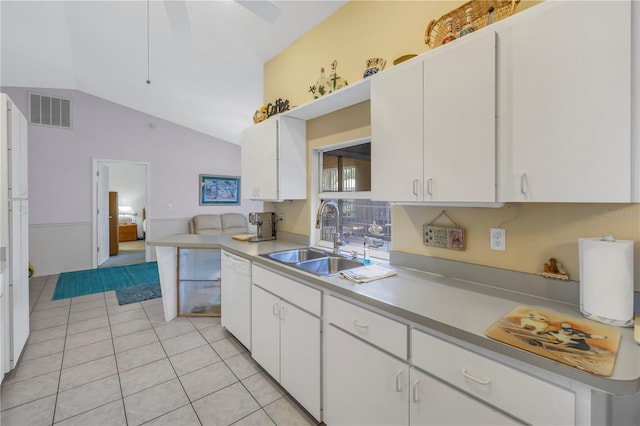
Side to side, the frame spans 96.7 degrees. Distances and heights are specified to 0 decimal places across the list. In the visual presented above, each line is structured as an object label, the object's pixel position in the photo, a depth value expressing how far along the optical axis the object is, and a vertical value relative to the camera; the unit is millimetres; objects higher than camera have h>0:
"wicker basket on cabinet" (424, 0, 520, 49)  1340 +987
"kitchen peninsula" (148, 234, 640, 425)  792 -464
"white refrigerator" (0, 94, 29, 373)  1979 -134
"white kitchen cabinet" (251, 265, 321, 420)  1657 -803
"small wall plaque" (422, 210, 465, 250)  1614 -148
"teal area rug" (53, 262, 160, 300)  4133 -1111
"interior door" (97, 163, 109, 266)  5468 -28
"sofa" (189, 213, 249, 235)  6363 -290
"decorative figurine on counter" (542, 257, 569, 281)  1253 -270
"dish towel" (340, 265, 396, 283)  1558 -361
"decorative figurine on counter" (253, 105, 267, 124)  2948 +1012
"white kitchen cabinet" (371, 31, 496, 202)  1224 +414
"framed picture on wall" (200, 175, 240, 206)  6711 +520
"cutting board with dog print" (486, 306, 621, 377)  796 -411
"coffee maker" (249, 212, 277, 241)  3048 -149
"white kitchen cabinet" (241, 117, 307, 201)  2605 +497
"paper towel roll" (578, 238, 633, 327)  999 -250
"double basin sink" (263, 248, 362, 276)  2139 -390
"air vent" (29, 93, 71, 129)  4734 +1727
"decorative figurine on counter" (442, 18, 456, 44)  1462 +952
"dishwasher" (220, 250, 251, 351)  2332 -746
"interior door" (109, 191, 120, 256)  6520 -317
